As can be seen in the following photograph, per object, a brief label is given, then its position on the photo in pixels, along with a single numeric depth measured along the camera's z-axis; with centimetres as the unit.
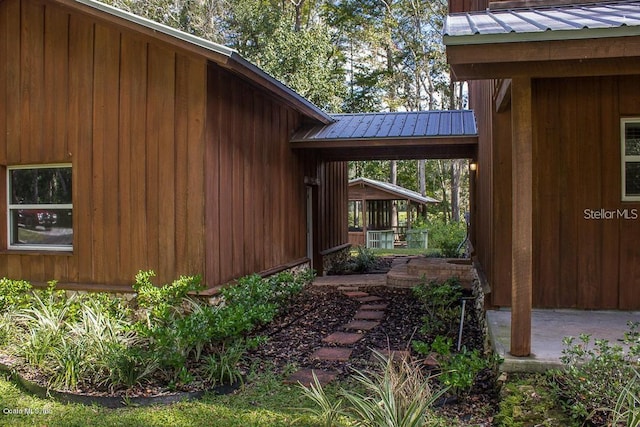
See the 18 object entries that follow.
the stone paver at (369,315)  632
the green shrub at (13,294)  574
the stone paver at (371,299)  747
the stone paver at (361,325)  583
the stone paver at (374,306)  686
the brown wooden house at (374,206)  2061
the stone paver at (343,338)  528
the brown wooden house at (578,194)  491
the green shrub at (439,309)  554
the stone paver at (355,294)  779
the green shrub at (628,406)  268
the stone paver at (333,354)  471
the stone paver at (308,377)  409
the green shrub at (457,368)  350
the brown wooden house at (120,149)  572
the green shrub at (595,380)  293
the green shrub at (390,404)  289
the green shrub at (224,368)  412
